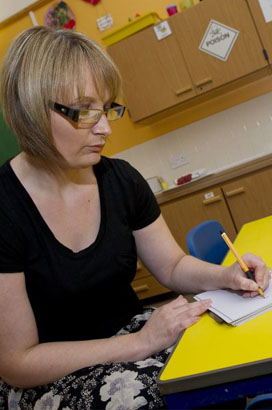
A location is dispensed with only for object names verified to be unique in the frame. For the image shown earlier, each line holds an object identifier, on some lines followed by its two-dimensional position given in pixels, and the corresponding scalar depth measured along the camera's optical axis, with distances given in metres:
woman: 1.04
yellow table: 0.74
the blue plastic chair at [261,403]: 0.65
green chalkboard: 2.98
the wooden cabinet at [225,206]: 3.35
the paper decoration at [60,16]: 4.22
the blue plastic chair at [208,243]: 1.74
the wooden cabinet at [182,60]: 3.42
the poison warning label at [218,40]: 3.45
